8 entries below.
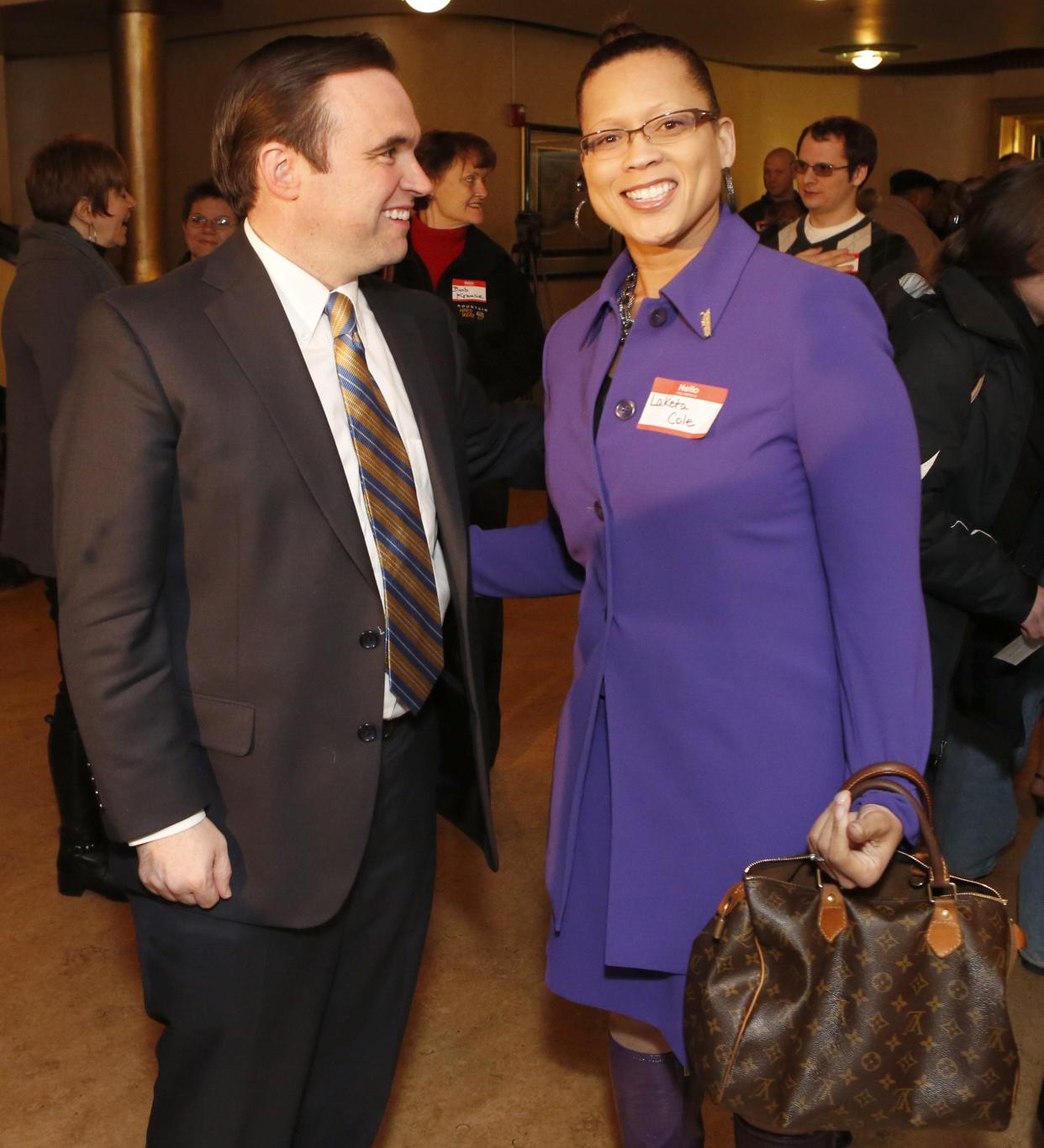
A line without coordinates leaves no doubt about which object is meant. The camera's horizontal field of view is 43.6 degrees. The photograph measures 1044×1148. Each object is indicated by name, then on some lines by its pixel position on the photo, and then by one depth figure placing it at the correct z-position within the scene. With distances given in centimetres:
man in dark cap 550
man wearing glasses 439
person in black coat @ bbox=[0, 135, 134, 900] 321
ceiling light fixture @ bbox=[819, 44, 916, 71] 1186
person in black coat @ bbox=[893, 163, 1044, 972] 245
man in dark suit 153
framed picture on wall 1034
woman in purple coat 150
